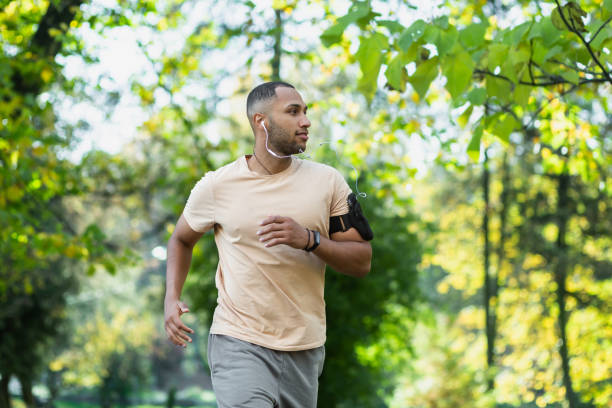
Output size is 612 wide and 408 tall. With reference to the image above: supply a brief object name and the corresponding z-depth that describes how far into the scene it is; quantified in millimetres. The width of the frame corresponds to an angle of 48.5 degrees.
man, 3381
